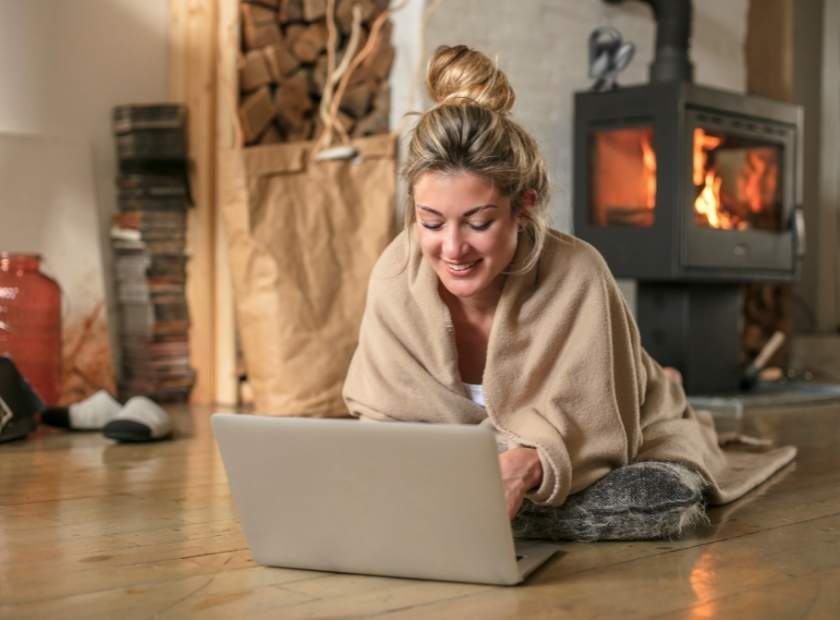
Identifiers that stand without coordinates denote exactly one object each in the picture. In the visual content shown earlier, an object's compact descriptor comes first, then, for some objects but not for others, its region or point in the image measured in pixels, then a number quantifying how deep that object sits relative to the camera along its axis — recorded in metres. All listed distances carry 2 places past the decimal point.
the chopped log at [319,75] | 3.37
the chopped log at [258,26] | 3.26
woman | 1.53
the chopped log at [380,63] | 3.36
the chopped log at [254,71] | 3.27
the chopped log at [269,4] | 3.28
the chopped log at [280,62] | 3.29
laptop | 1.29
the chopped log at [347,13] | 3.35
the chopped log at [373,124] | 3.36
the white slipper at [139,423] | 2.57
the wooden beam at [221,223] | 3.23
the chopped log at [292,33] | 3.34
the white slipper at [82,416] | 2.75
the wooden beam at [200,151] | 3.33
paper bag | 3.00
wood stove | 3.36
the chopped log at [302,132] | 3.34
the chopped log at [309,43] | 3.34
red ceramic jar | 2.80
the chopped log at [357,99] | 3.36
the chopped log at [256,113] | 3.24
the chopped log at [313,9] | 3.32
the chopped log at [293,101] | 3.31
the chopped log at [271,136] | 3.29
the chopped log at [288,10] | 3.31
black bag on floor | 2.51
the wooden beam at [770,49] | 4.55
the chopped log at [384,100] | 3.37
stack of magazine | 3.27
